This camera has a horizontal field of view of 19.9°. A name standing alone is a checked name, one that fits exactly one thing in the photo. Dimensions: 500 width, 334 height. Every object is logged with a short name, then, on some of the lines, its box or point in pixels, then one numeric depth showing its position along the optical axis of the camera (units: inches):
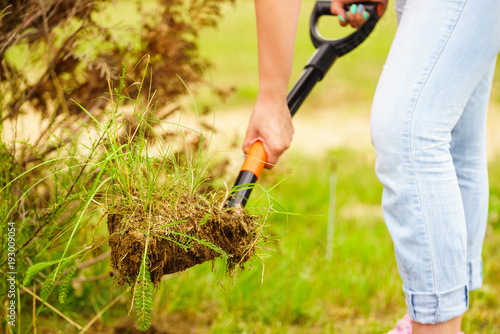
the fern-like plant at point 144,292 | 96.3
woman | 98.9
